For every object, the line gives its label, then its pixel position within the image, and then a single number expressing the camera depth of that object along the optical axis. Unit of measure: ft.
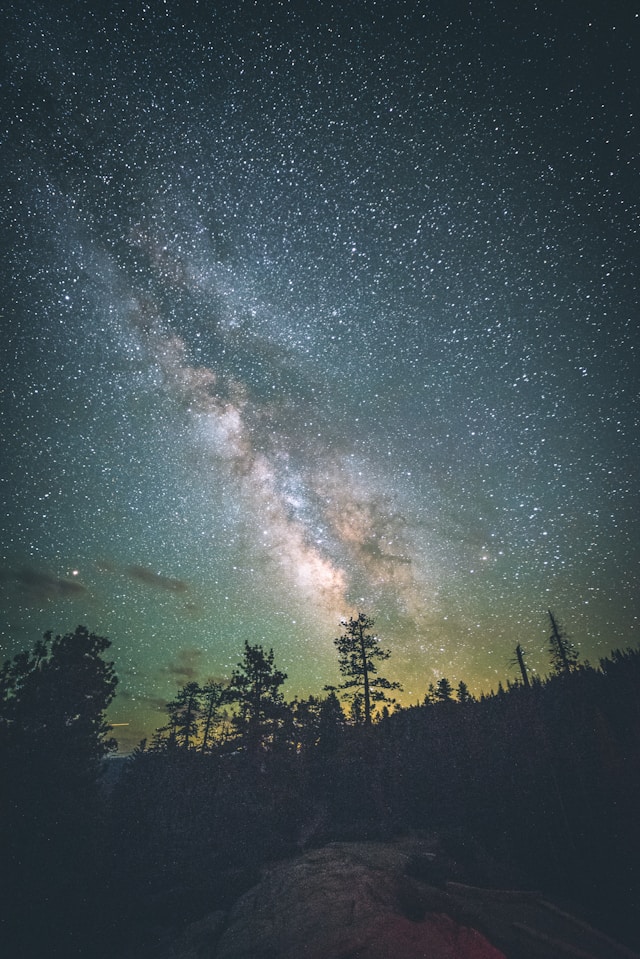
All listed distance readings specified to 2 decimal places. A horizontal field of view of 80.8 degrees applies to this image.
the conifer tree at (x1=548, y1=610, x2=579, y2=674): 126.00
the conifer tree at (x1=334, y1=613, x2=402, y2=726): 88.28
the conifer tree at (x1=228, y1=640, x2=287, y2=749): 100.63
